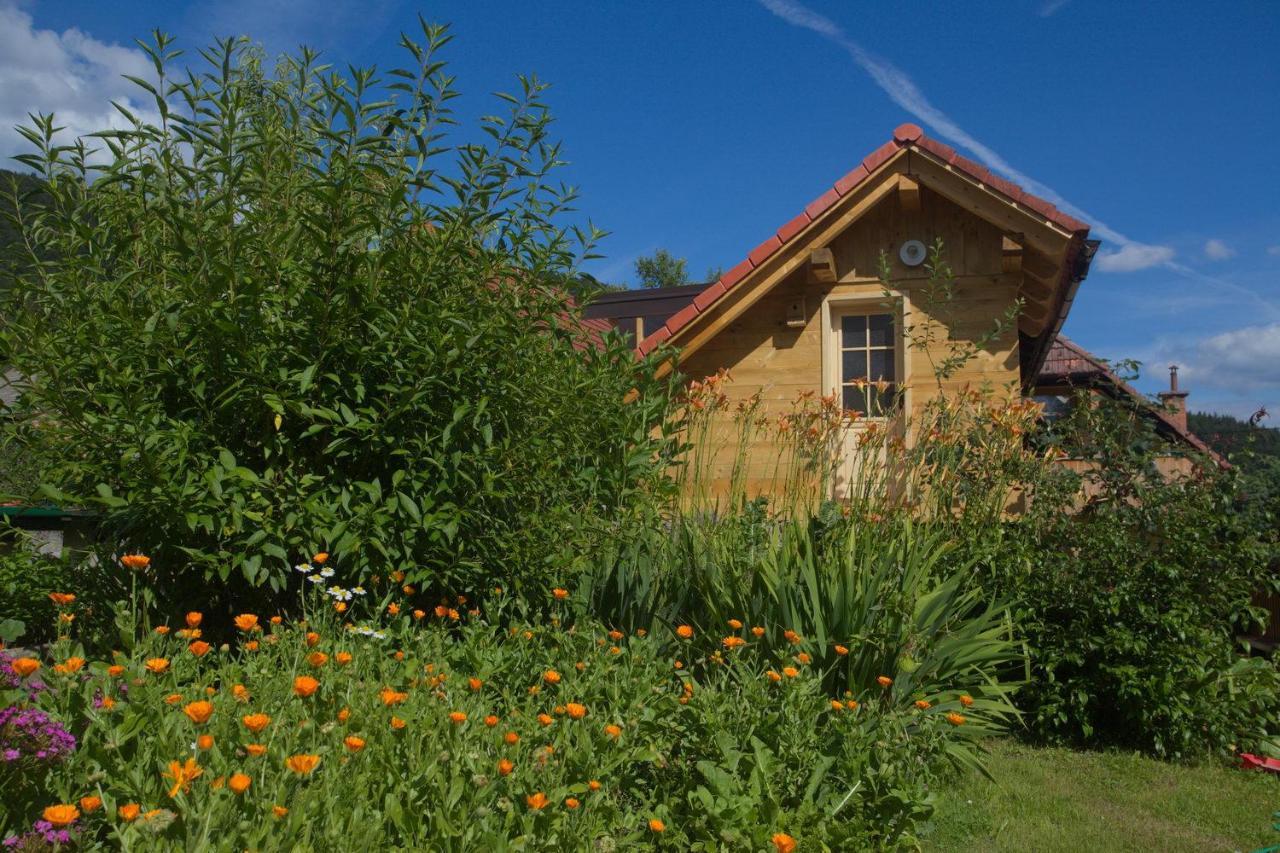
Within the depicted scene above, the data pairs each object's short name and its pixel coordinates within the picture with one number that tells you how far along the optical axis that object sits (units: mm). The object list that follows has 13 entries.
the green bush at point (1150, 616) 5586
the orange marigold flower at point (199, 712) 2117
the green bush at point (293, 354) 3707
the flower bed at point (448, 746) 2215
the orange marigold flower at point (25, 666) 2307
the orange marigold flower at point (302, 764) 2088
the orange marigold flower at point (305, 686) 2373
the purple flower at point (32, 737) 2172
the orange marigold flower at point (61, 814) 1900
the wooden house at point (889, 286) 8812
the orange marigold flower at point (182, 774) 1989
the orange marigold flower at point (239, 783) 1975
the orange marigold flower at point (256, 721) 2158
